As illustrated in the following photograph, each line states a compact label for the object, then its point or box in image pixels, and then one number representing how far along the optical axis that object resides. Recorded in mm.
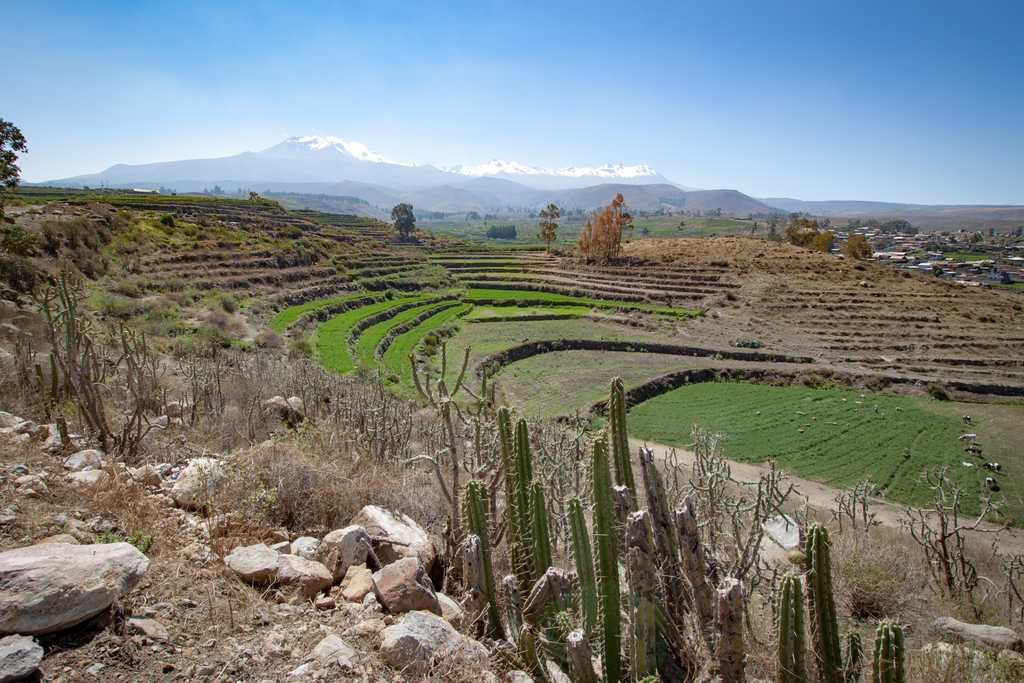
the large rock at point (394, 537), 5703
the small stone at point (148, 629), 3850
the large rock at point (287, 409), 14295
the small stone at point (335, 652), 3906
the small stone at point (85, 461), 6393
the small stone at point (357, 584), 4863
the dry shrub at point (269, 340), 33372
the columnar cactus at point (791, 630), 4180
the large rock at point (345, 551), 5332
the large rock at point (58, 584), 3436
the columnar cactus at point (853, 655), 4641
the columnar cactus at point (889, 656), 4059
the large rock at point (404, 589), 4691
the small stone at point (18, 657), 3127
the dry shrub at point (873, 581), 8266
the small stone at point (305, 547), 5641
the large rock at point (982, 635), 6434
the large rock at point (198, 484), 6227
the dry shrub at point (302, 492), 6289
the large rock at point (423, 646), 3988
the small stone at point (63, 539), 4453
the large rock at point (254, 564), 4855
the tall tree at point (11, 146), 19344
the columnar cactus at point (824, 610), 4637
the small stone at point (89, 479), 5727
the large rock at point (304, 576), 4848
